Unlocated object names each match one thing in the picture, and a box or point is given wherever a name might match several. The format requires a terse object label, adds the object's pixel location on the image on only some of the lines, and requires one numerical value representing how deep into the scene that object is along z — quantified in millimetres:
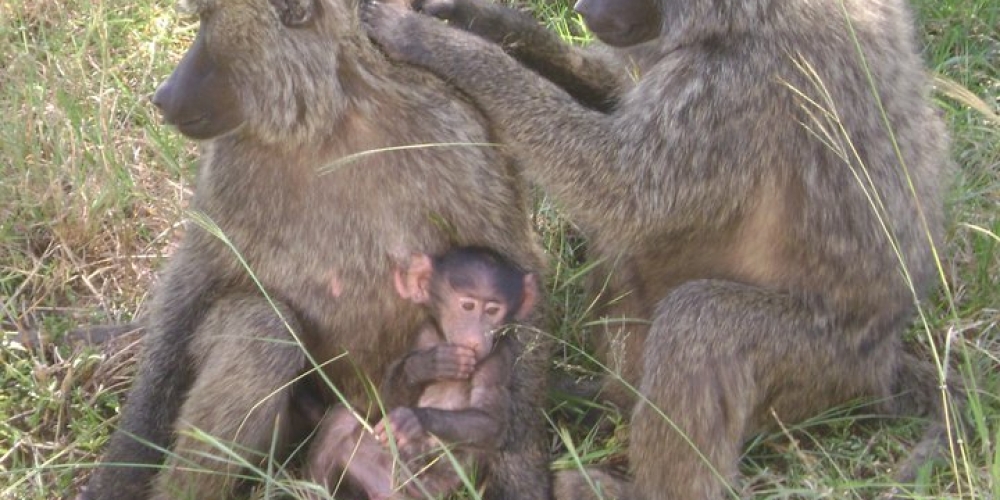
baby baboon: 3592
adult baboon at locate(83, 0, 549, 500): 3631
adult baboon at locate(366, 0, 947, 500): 3605
